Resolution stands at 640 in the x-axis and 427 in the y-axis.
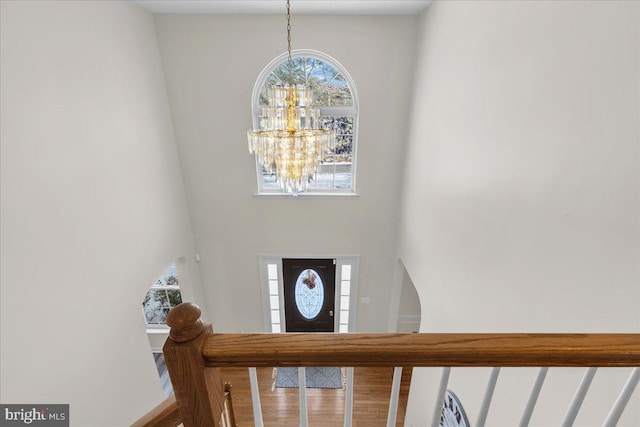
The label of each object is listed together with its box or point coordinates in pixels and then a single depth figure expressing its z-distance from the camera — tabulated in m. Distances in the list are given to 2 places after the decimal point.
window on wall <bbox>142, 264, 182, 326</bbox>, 4.58
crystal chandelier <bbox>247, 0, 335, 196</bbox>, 2.31
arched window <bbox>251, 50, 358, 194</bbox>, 3.75
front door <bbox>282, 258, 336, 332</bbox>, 4.75
